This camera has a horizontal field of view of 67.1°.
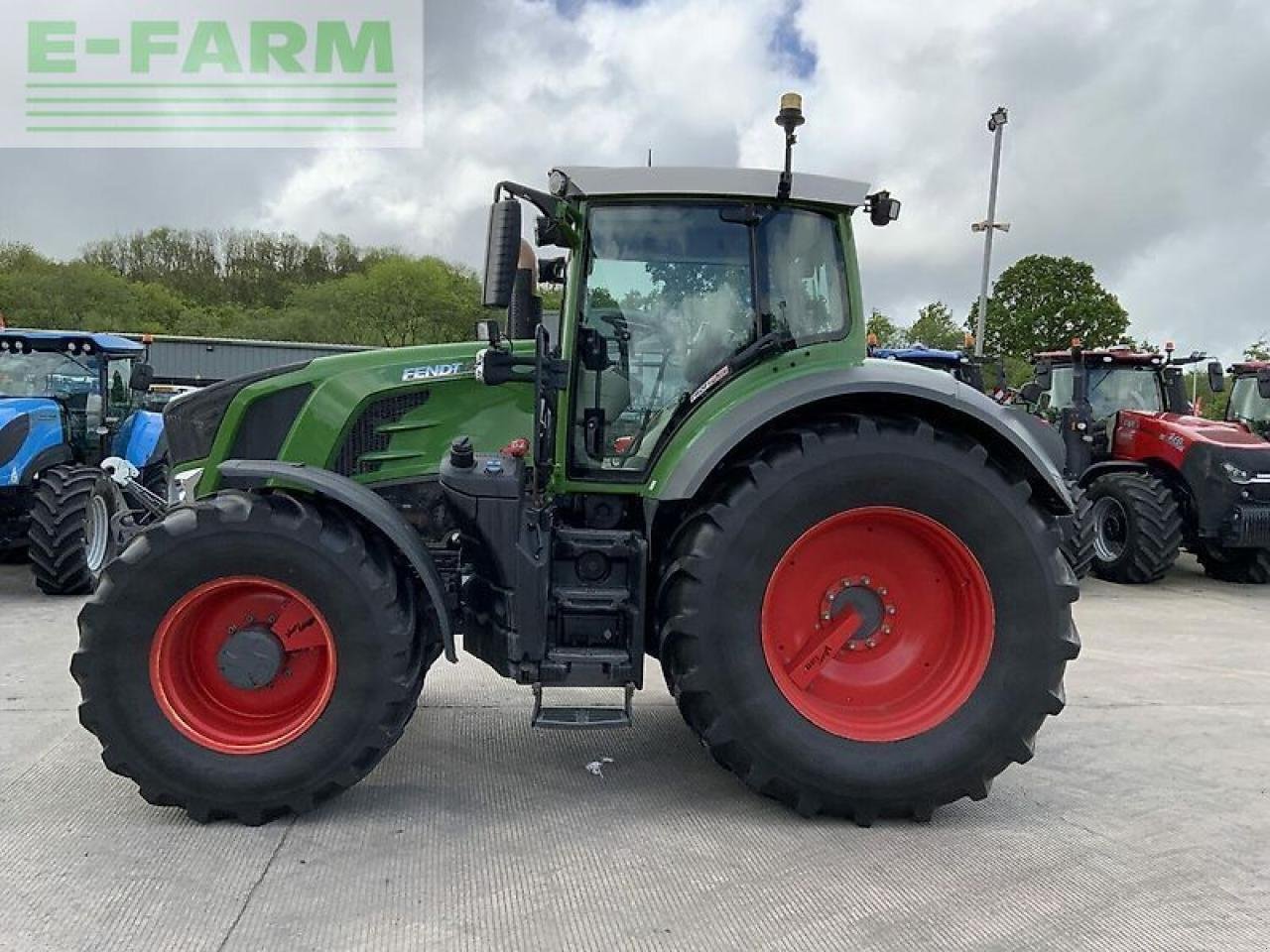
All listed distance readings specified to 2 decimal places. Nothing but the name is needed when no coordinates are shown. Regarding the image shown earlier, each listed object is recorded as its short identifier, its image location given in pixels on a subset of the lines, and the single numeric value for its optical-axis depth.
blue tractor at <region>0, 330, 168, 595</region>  7.27
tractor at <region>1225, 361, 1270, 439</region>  10.84
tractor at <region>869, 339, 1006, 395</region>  9.94
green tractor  3.21
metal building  25.58
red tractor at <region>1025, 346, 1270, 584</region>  8.48
